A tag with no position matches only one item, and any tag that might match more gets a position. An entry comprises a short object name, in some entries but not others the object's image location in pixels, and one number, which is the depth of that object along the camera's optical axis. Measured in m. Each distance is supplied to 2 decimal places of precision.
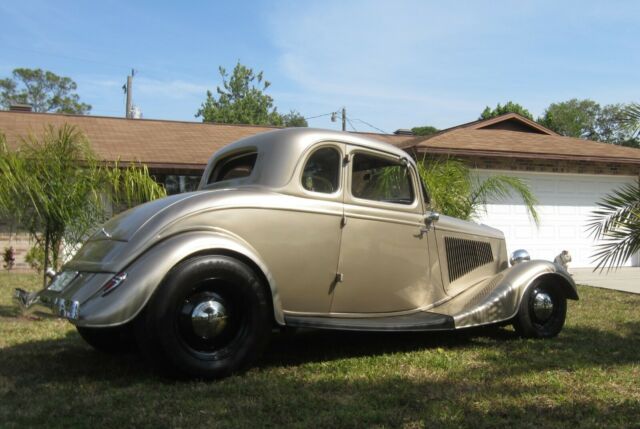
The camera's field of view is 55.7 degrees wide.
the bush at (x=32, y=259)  10.98
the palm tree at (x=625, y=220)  5.80
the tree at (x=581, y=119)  55.31
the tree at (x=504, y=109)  33.69
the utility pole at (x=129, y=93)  29.70
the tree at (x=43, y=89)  60.38
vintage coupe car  3.97
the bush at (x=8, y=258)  12.08
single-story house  13.40
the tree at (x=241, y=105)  45.44
